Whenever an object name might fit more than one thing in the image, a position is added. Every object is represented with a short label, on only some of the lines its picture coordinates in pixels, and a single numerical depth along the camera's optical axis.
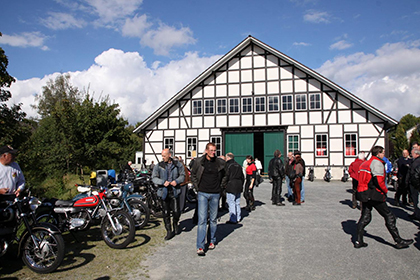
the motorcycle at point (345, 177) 19.64
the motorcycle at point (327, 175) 19.77
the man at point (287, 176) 11.41
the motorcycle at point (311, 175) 19.95
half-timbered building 20.72
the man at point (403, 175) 10.07
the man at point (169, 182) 6.74
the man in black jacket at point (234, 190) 8.05
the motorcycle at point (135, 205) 7.13
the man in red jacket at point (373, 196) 5.78
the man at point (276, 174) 10.55
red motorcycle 5.80
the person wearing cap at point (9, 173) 4.96
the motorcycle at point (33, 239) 4.65
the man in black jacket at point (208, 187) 5.65
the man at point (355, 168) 9.43
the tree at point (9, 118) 15.55
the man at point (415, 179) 7.02
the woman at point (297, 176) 10.72
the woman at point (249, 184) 9.62
